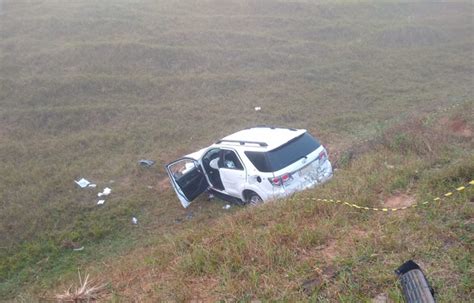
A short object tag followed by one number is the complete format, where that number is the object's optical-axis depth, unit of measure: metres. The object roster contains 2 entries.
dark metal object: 3.51
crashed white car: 8.12
